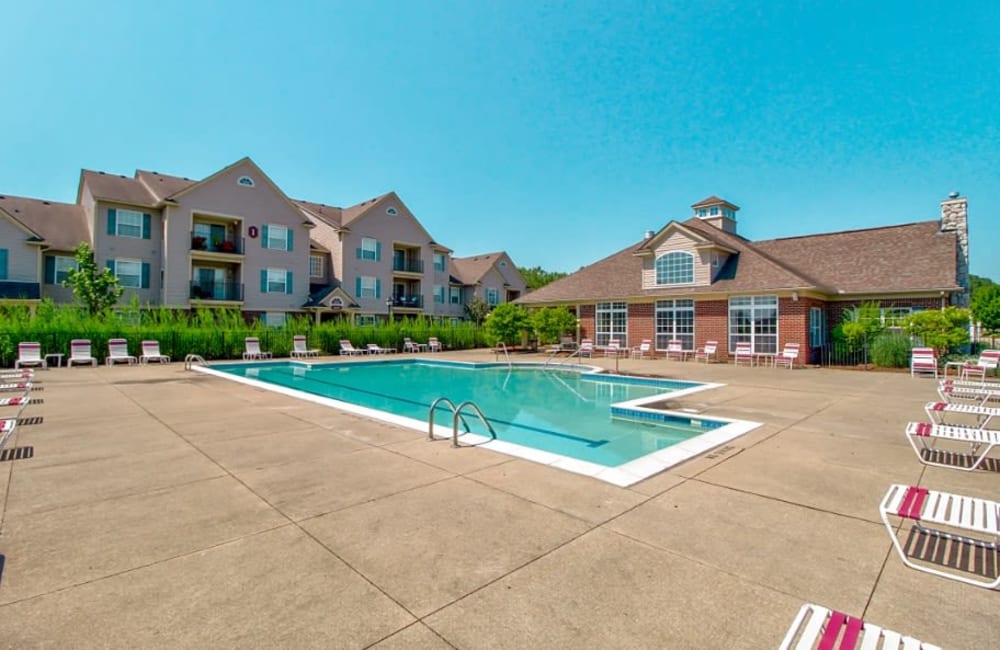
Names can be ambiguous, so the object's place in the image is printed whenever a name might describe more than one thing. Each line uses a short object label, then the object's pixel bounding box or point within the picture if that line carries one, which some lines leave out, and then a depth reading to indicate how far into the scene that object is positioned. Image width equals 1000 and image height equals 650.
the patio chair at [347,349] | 25.12
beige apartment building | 25.27
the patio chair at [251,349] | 22.31
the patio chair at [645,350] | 23.22
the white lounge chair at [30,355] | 16.94
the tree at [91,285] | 22.69
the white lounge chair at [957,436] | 5.05
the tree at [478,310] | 40.50
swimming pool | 6.79
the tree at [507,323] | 24.83
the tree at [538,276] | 60.87
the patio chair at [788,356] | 18.16
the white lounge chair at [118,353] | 18.83
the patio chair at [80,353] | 18.03
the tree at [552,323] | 24.14
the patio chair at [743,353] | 19.66
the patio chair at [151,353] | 19.50
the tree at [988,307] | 33.81
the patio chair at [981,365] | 13.85
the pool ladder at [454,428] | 6.11
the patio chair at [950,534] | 3.09
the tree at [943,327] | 15.84
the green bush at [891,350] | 17.38
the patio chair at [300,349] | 23.58
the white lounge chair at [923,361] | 15.41
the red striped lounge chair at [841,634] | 1.93
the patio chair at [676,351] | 21.92
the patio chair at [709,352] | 20.84
